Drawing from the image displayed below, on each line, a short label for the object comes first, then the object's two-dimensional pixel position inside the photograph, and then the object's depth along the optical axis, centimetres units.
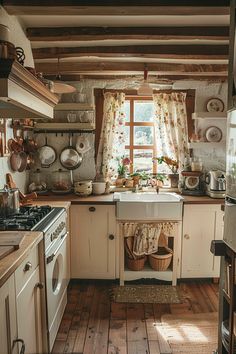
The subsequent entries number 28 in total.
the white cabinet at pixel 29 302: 139
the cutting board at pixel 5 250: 131
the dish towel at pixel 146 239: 290
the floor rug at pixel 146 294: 272
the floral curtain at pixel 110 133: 340
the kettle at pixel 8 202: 199
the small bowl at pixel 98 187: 321
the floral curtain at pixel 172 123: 340
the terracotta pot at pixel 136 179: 345
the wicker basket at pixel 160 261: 294
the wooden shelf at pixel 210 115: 323
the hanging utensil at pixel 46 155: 338
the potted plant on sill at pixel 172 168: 341
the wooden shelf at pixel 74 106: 312
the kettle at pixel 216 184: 300
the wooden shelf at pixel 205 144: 346
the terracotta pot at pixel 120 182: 346
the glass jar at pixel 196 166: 330
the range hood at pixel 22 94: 128
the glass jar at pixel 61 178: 336
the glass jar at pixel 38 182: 325
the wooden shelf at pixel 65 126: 320
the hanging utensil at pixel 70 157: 339
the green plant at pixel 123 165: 351
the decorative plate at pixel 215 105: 339
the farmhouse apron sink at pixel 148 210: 283
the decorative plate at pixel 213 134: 344
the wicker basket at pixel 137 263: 297
